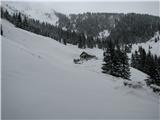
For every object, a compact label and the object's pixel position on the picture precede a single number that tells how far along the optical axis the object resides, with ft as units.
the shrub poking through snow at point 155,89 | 48.60
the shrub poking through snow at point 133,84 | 46.91
